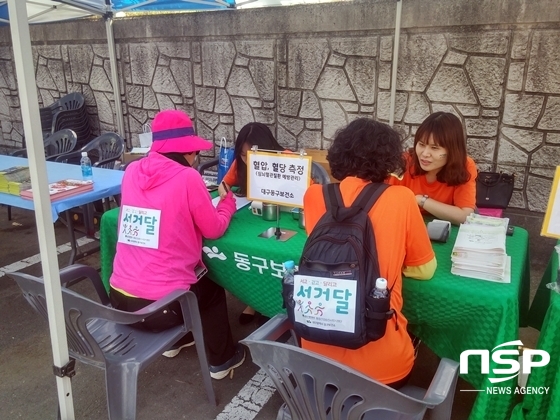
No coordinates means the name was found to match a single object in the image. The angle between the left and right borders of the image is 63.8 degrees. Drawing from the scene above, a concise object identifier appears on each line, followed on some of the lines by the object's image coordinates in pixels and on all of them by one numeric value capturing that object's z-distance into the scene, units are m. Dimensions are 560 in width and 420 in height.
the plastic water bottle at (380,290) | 1.37
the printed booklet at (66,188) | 2.75
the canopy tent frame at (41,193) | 1.12
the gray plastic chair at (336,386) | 1.14
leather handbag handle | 3.10
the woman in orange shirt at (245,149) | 2.82
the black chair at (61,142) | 4.77
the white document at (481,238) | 1.68
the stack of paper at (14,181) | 2.83
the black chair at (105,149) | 4.42
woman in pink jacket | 1.92
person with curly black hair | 1.44
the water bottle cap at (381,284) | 1.37
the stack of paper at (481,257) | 1.64
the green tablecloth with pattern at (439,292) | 1.56
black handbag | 3.07
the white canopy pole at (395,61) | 3.42
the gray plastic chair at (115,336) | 1.59
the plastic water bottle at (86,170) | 3.24
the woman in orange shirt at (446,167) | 2.22
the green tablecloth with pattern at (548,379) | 1.48
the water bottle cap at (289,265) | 1.59
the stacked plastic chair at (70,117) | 5.45
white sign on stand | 2.08
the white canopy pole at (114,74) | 4.83
